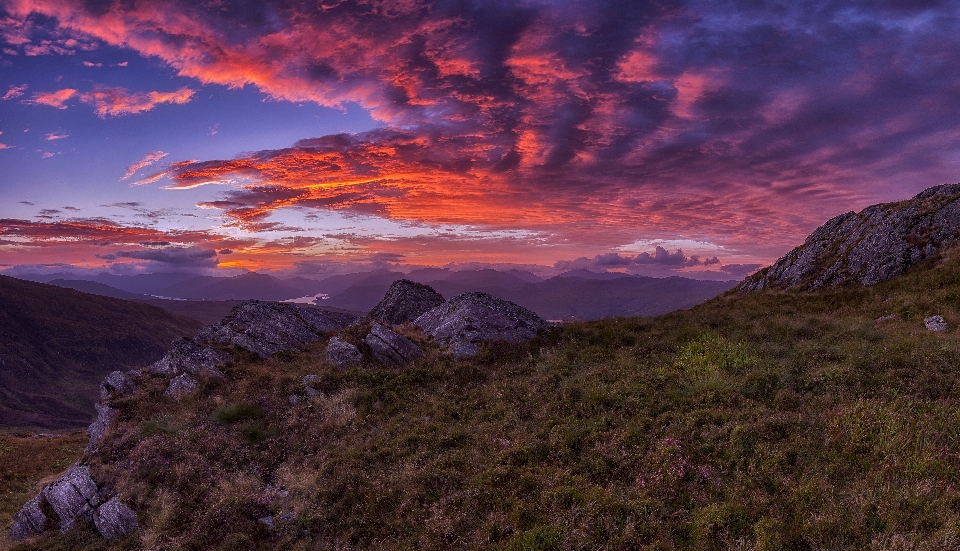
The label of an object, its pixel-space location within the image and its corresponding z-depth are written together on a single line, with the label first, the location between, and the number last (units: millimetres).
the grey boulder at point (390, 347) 23297
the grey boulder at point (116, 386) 20344
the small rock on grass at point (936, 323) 18342
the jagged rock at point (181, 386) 19984
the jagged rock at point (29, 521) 14849
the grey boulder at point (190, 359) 21938
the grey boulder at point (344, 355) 22734
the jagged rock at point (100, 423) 18609
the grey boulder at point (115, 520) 13195
